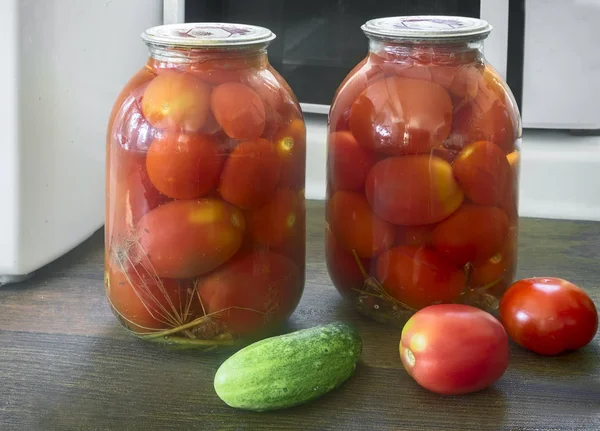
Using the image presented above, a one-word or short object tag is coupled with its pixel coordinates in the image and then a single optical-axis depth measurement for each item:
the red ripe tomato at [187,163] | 0.67
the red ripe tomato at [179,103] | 0.67
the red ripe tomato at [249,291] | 0.70
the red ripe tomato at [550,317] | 0.73
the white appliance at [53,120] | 0.83
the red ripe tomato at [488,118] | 0.72
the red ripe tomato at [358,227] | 0.75
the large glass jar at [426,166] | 0.72
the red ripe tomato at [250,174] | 0.68
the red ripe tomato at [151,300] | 0.71
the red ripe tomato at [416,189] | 0.72
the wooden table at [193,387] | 0.64
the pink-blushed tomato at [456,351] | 0.66
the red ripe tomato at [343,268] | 0.78
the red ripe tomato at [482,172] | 0.72
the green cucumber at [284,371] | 0.63
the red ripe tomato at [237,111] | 0.68
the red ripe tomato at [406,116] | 0.71
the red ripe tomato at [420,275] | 0.74
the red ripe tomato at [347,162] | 0.75
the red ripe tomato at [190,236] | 0.68
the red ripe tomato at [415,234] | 0.74
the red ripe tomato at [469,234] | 0.73
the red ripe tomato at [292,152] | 0.71
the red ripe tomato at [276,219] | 0.71
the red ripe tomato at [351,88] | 0.76
